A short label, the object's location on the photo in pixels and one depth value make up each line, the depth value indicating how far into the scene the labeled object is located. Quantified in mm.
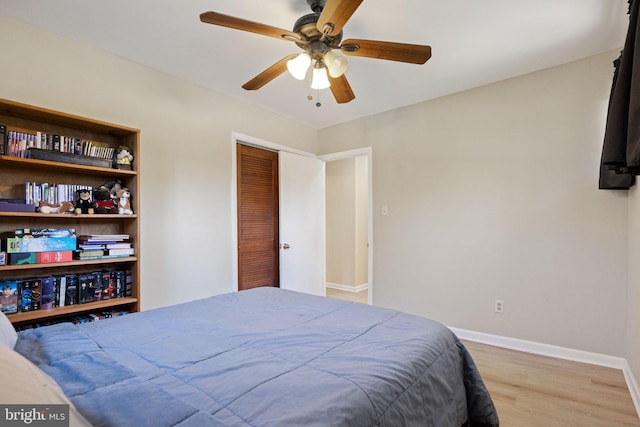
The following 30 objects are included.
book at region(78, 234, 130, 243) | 2121
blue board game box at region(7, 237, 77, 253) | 1837
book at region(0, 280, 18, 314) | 1813
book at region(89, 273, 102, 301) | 2154
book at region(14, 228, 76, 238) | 1887
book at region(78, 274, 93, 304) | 2104
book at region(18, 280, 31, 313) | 1887
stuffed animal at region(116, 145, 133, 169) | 2289
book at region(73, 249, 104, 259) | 2078
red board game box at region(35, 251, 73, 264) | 1917
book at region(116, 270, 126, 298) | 2287
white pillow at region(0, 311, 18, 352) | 1077
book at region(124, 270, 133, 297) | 2336
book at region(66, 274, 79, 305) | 2064
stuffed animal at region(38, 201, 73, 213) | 1946
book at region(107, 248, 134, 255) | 2213
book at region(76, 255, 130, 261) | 2074
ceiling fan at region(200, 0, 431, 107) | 1501
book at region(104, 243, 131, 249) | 2213
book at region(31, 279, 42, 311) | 1926
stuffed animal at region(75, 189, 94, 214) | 2121
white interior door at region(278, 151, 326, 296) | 3844
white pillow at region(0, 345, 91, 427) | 552
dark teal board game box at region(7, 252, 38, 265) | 1822
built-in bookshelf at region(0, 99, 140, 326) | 1913
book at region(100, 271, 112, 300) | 2211
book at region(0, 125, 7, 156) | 1794
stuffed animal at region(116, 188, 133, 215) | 2289
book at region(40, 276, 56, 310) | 1957
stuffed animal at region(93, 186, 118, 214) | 2176
